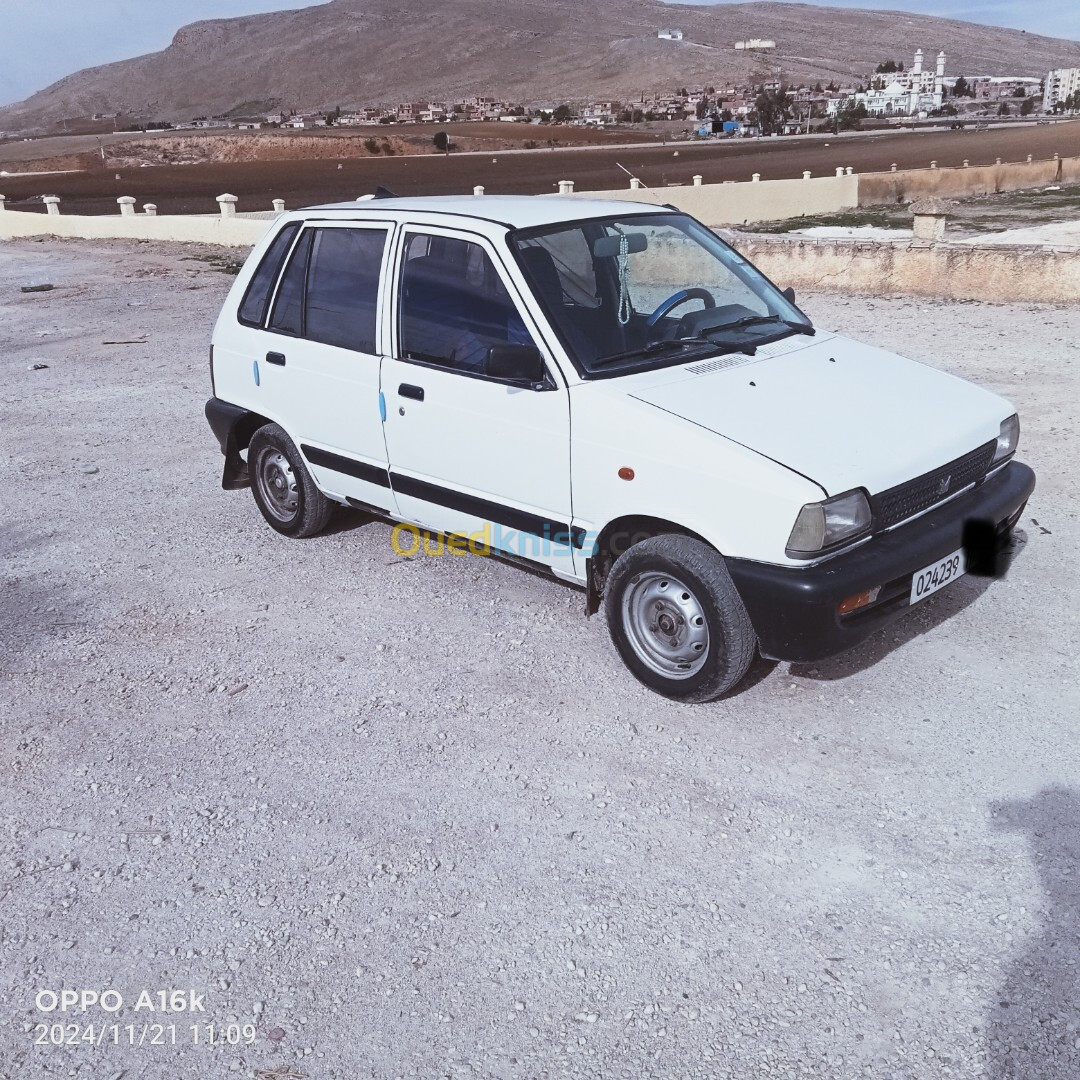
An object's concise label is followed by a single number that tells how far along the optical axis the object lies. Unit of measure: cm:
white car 382
